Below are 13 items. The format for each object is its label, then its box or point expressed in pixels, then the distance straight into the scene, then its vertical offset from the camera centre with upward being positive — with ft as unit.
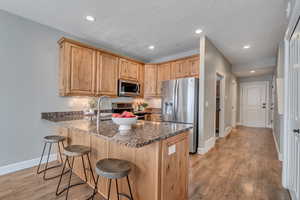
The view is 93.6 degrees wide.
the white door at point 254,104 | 21.88 -0.39
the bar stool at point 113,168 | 3.86 -1.98
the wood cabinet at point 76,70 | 9.46 +2.11
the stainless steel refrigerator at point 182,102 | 10.78 -0.13
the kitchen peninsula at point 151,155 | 4.21 -1.91
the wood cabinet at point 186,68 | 11.99 +2.98
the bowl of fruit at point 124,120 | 4.97 -0.70
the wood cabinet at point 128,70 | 12.83 +2.91
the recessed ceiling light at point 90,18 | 8.42 +4.95
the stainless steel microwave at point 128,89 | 12.71 +1.11
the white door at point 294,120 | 5.10 -0.75
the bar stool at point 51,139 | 7.09 -2.04
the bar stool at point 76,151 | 5.50 -2.06
